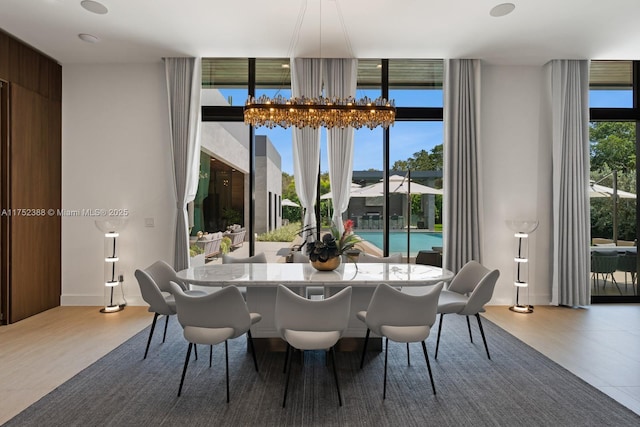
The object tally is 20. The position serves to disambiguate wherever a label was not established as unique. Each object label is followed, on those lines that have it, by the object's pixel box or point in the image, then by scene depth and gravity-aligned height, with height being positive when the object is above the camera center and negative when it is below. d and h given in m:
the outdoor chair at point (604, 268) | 5.50 -0.72
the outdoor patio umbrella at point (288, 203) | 5.39 +0.21
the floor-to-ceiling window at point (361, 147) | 5.39 +1.03
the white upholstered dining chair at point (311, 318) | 2.51 -0.68
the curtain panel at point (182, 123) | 5.10 +1.28
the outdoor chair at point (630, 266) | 5.50 -0.69
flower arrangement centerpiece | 3.44 -0.28
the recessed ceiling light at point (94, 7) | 3.74 +2.13
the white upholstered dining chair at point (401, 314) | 2.62 -0.68
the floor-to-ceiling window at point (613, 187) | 5.46 +0.47
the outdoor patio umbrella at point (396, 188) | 5.46 +0.44
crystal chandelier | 3.50 +0.99
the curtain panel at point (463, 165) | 5.10 +0.72
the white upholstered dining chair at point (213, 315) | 2.55 -0.68
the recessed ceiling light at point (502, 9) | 3.78 +2.14
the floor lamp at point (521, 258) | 4.93 -0.53
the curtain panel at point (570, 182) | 5.11 +0.50
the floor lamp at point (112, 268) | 4.87 -0.69
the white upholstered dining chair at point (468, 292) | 3.22 -0.70
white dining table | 3.01 -0.50
